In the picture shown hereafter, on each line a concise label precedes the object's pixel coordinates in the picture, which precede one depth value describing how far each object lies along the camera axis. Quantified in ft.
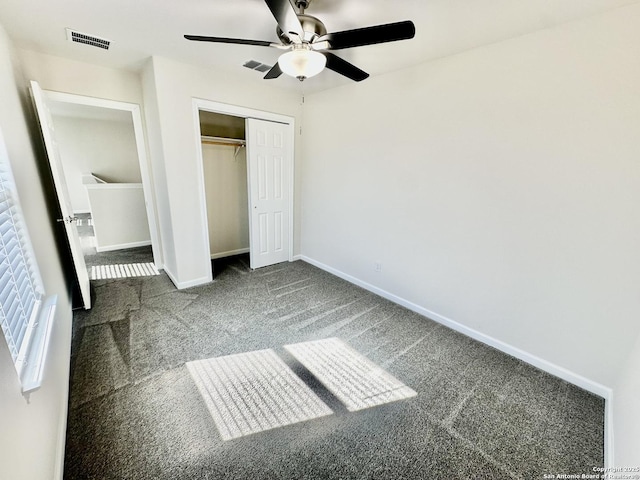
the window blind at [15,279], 3.54
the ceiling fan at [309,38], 4.52
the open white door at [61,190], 7.32
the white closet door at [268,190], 11.34
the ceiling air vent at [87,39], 6.86
